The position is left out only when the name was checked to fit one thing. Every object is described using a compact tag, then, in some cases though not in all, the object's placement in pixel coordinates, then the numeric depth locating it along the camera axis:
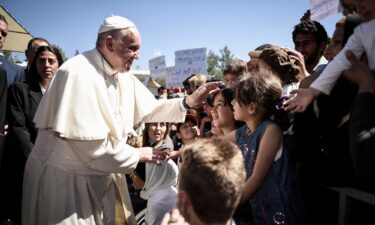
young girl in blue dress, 1.90
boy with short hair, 1.35
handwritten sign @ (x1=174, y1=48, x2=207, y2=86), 7.92
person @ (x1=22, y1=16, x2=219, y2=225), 2.43
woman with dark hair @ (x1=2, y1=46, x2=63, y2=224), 3.33
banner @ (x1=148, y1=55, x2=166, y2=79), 9.35
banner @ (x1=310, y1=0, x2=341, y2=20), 3.47
